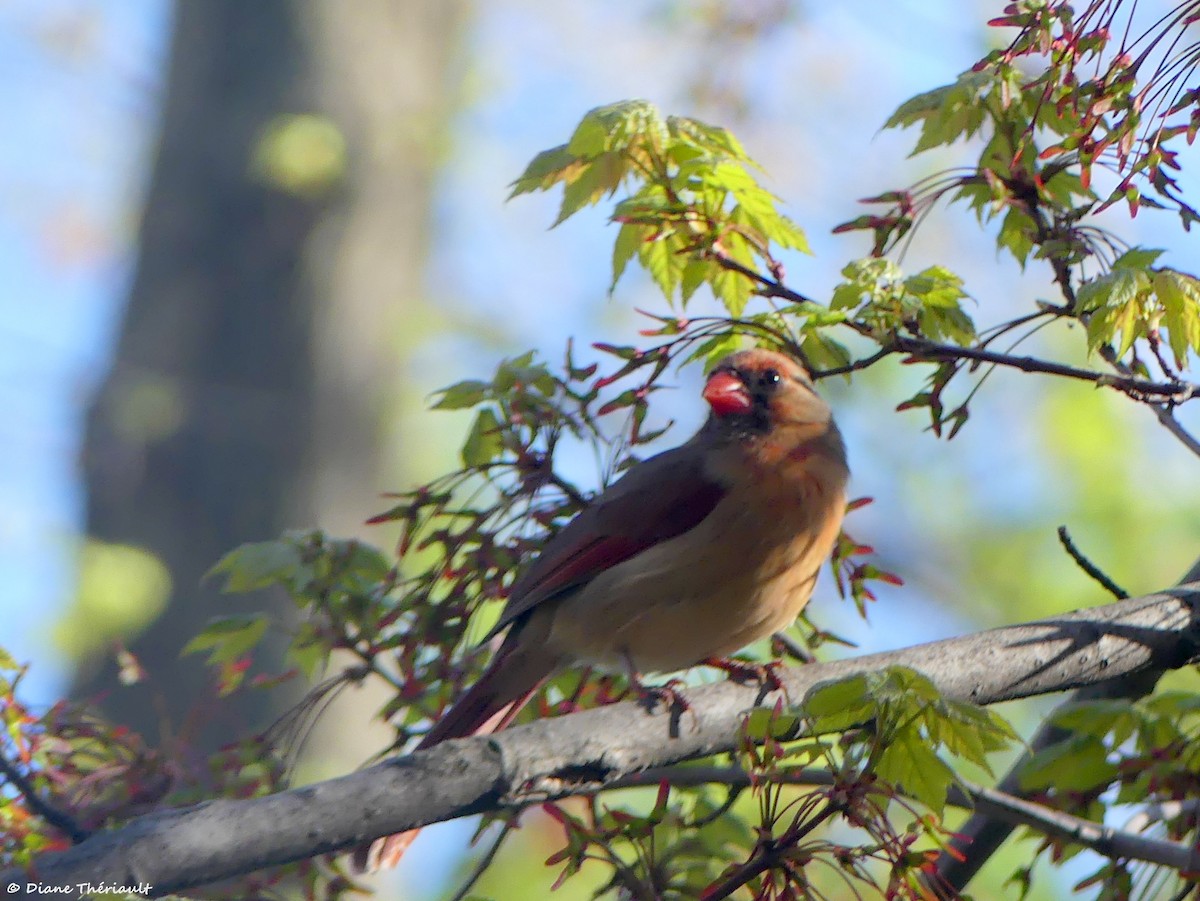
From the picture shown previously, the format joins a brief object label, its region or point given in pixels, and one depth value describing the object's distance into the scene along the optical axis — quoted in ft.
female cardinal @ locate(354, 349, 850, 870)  23.21
